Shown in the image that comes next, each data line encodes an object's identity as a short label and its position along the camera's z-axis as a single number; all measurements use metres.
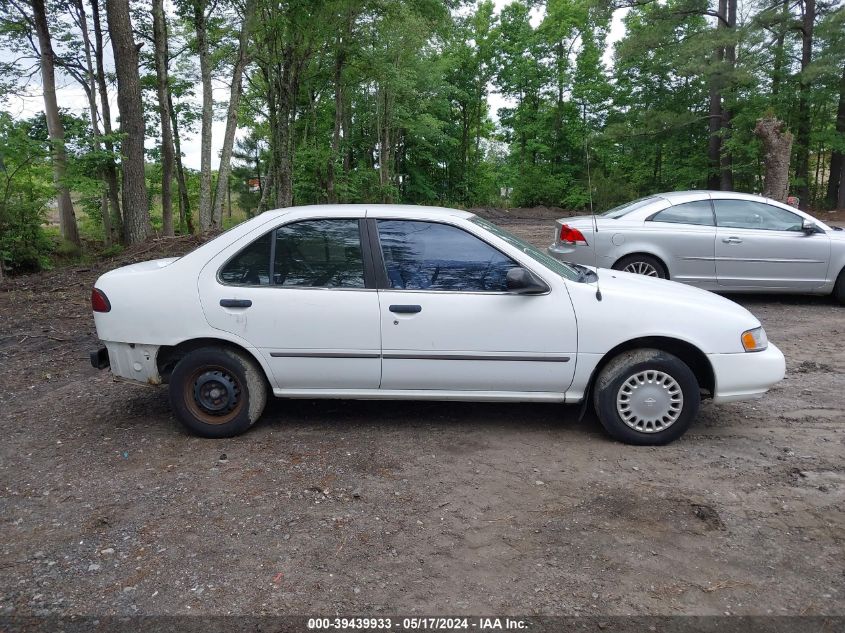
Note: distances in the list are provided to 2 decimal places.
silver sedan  8.36
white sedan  4.23
